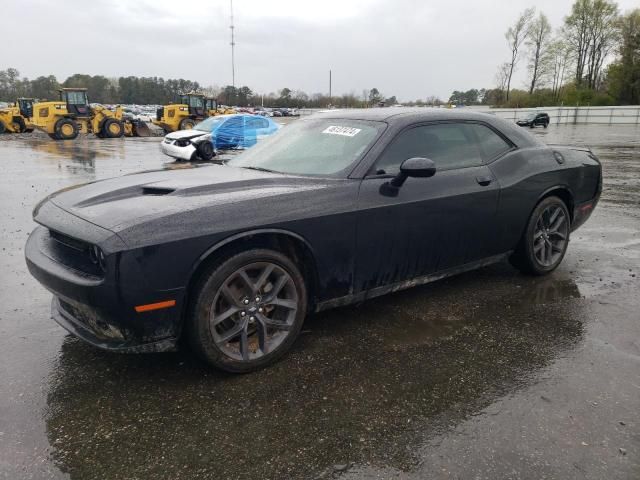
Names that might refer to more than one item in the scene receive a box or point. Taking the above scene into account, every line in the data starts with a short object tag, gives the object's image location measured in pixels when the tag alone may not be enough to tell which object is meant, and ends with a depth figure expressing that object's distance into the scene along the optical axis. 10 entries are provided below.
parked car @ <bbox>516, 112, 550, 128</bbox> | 41.69
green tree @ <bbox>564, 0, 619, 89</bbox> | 59.50
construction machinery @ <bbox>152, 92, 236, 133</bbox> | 25.67
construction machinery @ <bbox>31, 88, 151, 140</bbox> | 22.97
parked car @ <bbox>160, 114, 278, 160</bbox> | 14.56
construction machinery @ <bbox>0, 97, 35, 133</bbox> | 26.72
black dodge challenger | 2.50
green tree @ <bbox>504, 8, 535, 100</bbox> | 64.56
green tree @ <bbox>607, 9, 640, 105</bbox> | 54.38
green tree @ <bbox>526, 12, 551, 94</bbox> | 63.59
